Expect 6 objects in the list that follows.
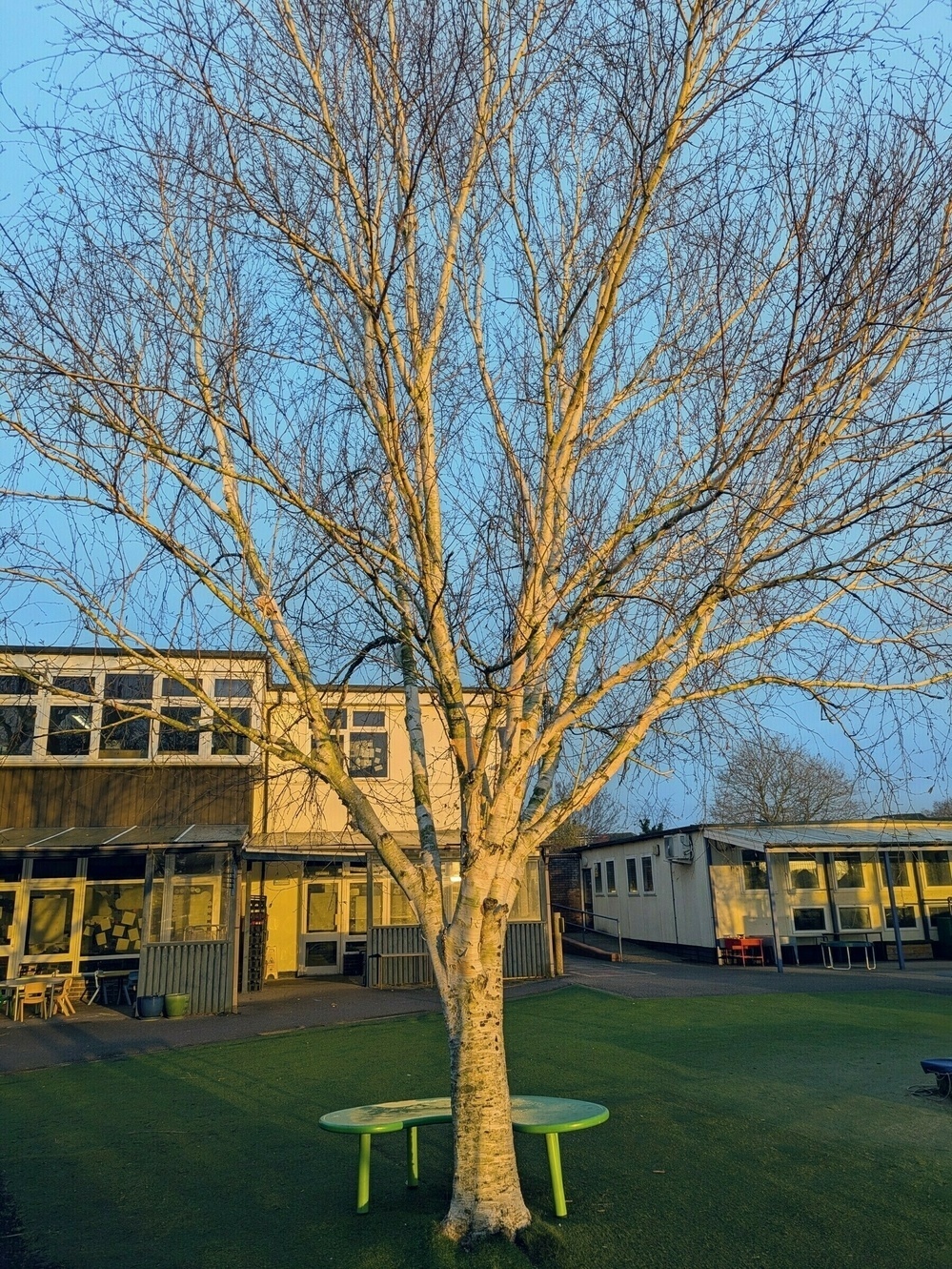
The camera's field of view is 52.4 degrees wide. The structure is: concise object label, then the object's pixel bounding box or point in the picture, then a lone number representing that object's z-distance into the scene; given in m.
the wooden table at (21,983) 17.19
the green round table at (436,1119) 5.62
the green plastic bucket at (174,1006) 16.81
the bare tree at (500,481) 5.42
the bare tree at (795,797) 36.84
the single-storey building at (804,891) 23.53
